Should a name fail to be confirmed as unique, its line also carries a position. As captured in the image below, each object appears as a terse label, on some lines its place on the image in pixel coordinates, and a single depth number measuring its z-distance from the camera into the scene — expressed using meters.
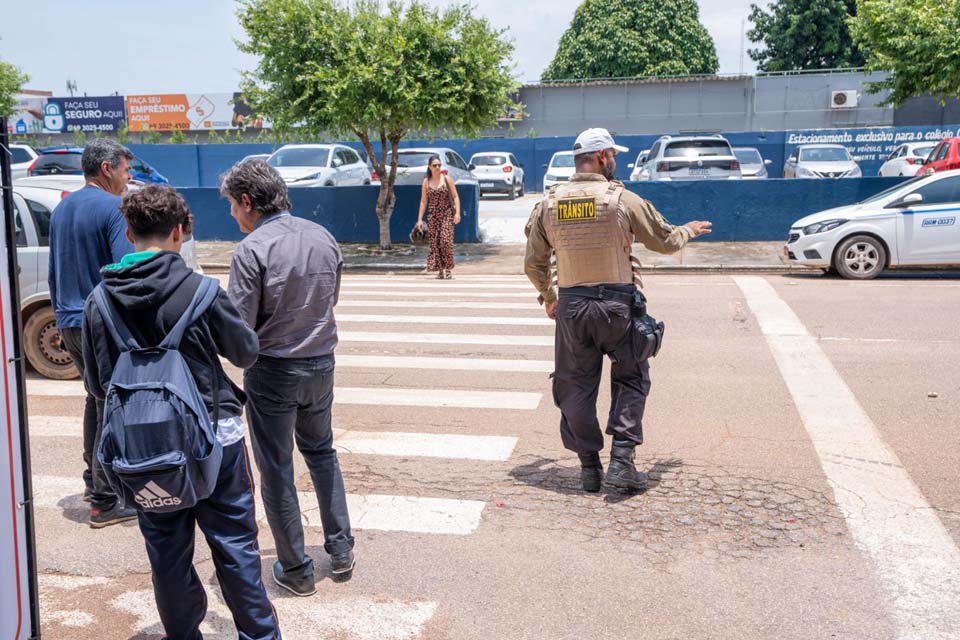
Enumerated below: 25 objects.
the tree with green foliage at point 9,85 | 41.62
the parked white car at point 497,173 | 31.22
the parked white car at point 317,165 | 20.98
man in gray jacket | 3.90
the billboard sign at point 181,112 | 46.03
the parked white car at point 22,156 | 22.25
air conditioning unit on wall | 39.47
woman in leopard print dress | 14.35
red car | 21.86
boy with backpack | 3.04
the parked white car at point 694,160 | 19.72
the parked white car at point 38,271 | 8.21
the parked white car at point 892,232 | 13.43
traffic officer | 5.15
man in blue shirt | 4.85
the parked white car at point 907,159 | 26.91
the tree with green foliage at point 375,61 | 16.84
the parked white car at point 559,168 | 29.20
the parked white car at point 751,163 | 24.36
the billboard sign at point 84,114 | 46.81
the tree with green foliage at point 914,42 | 17.25
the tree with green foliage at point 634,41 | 50.97
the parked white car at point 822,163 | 24.72
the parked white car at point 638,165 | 23.62
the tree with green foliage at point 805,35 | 49.03
